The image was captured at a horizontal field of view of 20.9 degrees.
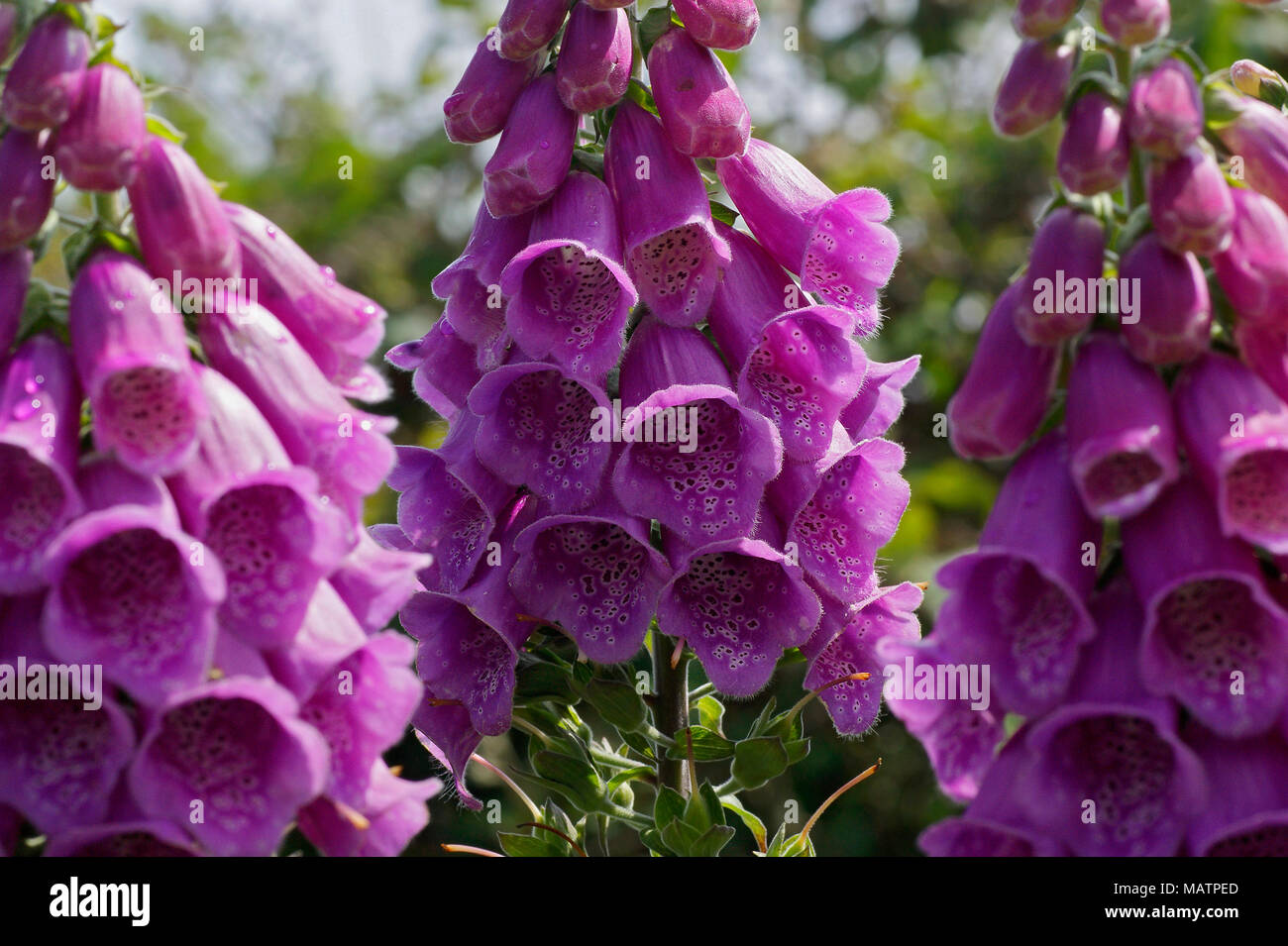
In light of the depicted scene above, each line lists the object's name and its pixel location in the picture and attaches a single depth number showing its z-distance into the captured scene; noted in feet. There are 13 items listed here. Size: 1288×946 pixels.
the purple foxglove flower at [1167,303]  1.91
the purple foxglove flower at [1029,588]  1.93
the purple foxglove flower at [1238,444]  1.89
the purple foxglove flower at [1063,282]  1.93
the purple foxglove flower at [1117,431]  1.90
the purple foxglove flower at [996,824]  1.94
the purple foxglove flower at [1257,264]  1.92
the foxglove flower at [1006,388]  1.96
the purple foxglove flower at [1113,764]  1.90
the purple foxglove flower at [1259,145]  1.96
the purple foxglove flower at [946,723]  1.99
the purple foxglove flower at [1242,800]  1.88
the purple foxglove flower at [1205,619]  1.89
